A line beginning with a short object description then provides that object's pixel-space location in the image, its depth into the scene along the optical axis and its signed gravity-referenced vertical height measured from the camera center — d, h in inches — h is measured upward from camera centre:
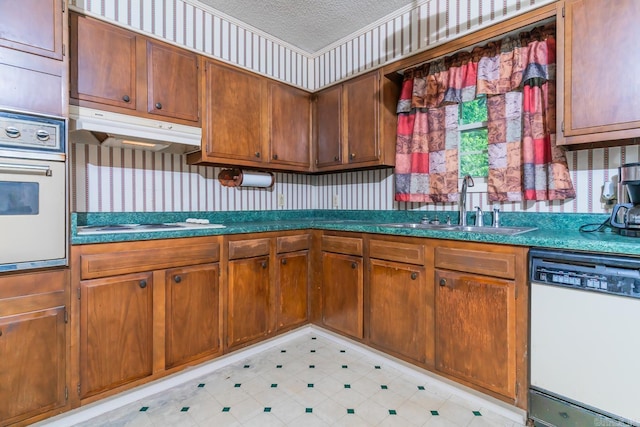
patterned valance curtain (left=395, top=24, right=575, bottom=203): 76.6 +25.2
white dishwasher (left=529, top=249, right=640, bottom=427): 51.4 -22.7
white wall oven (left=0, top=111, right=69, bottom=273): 55.7 +3.4
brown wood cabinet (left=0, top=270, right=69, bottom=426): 56.8 -25.5
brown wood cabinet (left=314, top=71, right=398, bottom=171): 103.8 +30.7
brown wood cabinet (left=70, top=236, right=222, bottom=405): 65.6 -23.5
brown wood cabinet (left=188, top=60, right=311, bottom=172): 95.7 +30.5
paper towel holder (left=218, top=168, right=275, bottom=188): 112.2 +11.8
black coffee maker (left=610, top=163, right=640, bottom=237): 61.3 +0.8
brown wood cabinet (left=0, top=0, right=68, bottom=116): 56.9 +29.0
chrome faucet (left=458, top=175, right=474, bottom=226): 87.5 +3.1
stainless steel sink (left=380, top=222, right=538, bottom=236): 78.2 -4.6
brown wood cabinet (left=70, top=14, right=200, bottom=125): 73.5 +35.3
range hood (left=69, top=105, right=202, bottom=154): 71.4 +19.6
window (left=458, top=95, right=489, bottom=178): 92.3 +21.9
